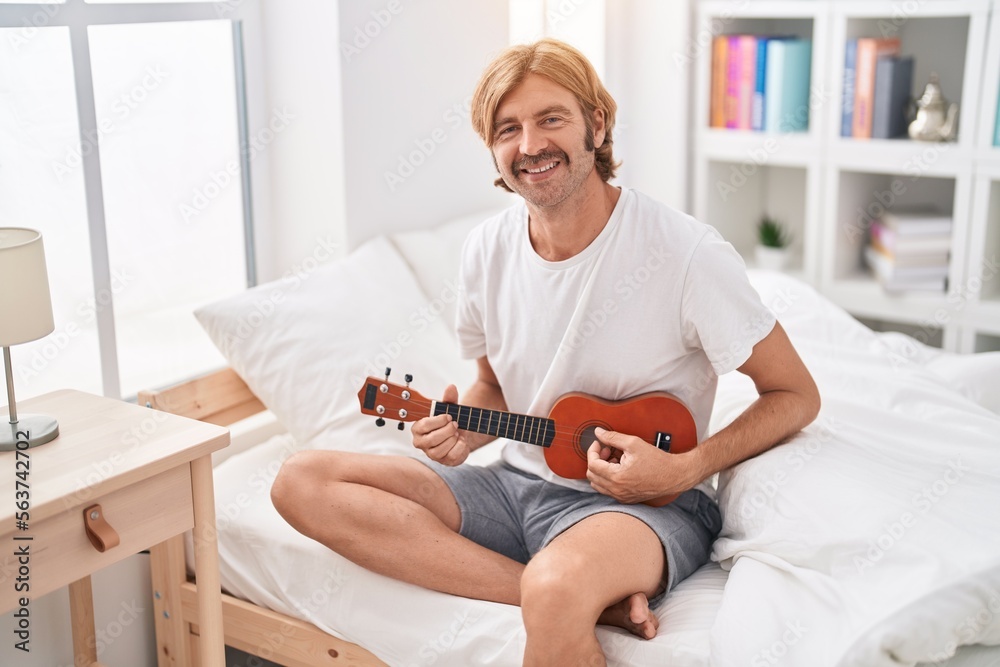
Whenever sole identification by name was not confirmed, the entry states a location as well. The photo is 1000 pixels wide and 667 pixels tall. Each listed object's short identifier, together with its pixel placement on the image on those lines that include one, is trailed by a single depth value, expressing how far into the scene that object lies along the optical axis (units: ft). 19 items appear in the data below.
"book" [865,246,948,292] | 9.04
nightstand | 4.15
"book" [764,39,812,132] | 9.52
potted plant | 10.12
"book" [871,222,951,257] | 8.99
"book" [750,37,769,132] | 9.67
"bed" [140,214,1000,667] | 4.31
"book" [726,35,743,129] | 9.82
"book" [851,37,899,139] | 9.07
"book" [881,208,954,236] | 9.00
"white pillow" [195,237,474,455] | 6.35
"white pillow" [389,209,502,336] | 7.55
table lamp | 4.35
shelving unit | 8.51
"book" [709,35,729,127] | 9.89
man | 4.99
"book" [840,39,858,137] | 9.14
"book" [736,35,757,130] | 9.71
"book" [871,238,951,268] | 9.02
